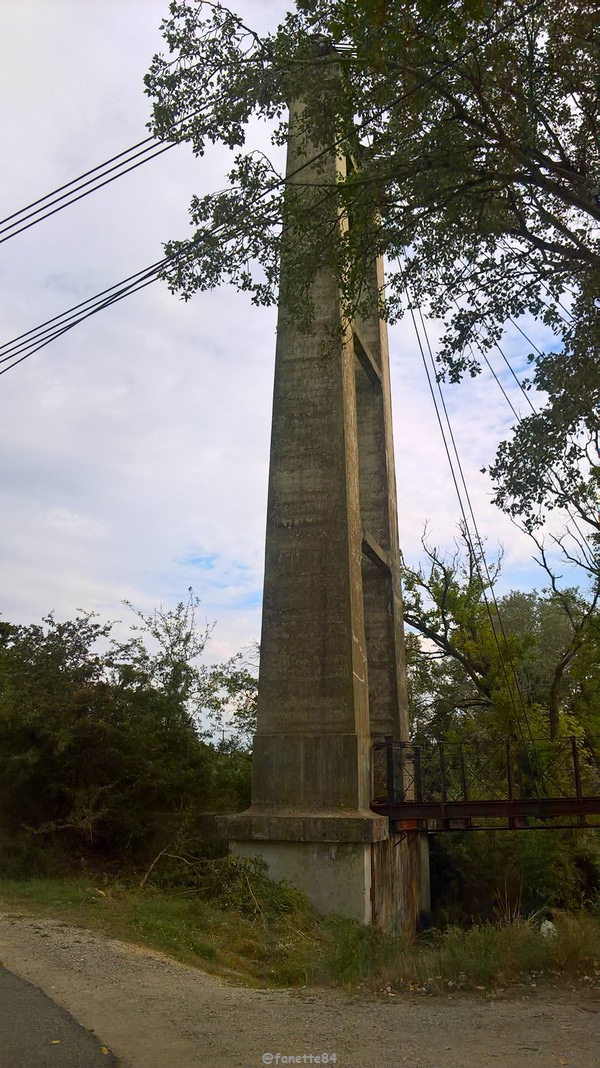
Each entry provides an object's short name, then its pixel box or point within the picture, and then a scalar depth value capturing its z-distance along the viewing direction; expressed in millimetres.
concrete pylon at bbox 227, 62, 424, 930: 14938
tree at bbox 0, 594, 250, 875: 15078
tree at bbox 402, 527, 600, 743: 26141
